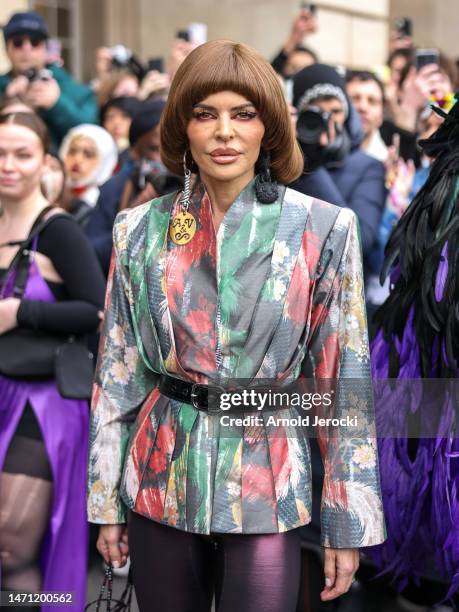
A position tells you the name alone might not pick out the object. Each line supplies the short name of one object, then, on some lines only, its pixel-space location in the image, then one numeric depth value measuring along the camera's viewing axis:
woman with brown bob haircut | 2.29
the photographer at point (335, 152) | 4.09
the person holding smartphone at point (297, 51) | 7.19
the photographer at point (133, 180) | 4.61
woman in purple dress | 3.35
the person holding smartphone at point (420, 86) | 5.12
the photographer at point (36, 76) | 6.16
